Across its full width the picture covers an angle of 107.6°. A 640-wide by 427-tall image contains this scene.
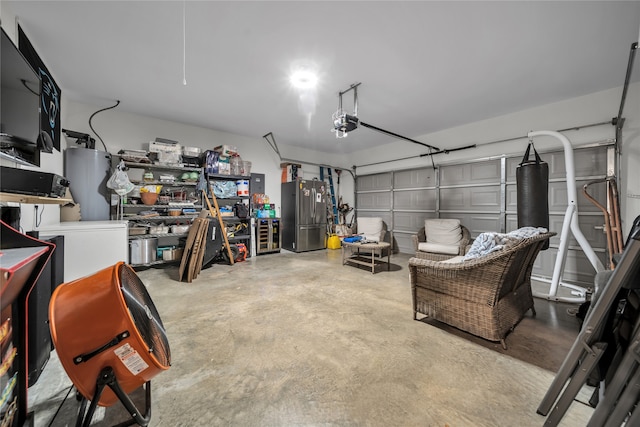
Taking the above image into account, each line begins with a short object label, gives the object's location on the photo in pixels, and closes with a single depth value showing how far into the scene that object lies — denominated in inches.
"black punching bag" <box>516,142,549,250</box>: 107.1
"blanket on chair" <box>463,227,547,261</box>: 71.5
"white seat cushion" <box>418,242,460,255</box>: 154.9
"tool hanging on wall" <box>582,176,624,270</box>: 103.3
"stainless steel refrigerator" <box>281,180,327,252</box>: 227.6
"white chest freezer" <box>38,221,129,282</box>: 90.9
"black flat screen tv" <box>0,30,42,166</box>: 54.4
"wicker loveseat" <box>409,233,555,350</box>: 69.6
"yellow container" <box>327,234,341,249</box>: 247.0
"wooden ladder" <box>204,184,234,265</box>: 176.1
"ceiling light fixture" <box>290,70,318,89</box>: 113.9
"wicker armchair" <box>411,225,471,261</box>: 150.7
